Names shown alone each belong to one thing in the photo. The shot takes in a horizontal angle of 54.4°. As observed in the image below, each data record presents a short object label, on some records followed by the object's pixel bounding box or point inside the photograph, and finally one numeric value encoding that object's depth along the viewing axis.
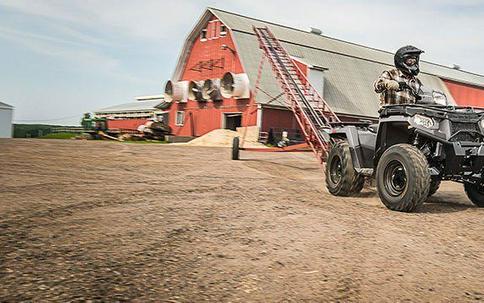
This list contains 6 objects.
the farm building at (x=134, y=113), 37.88
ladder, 13.21
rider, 7.94
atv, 6.18
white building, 36.72
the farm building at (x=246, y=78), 28.64
